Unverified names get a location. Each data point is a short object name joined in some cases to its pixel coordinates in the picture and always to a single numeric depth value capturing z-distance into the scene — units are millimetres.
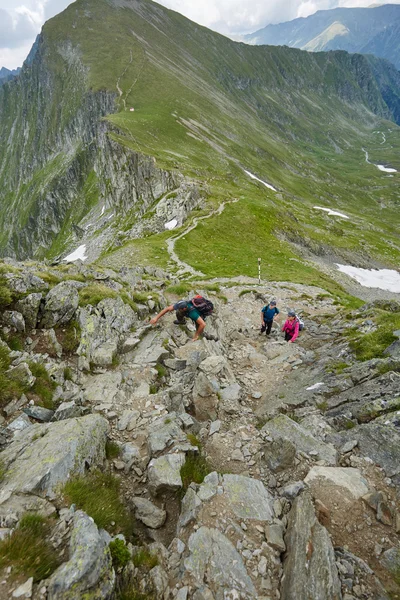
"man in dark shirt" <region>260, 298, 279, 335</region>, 18531
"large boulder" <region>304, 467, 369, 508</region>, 6734
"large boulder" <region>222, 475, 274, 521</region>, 6582
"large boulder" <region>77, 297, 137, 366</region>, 12180
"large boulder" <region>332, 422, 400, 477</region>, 7461
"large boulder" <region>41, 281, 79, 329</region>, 12383
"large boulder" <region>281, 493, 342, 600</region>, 5164
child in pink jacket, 17297
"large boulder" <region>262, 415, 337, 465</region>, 8125
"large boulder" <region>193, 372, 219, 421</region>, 10391
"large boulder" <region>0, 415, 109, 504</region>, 6117
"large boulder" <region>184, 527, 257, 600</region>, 5328
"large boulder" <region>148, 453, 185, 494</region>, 7082
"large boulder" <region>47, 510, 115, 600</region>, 4468
